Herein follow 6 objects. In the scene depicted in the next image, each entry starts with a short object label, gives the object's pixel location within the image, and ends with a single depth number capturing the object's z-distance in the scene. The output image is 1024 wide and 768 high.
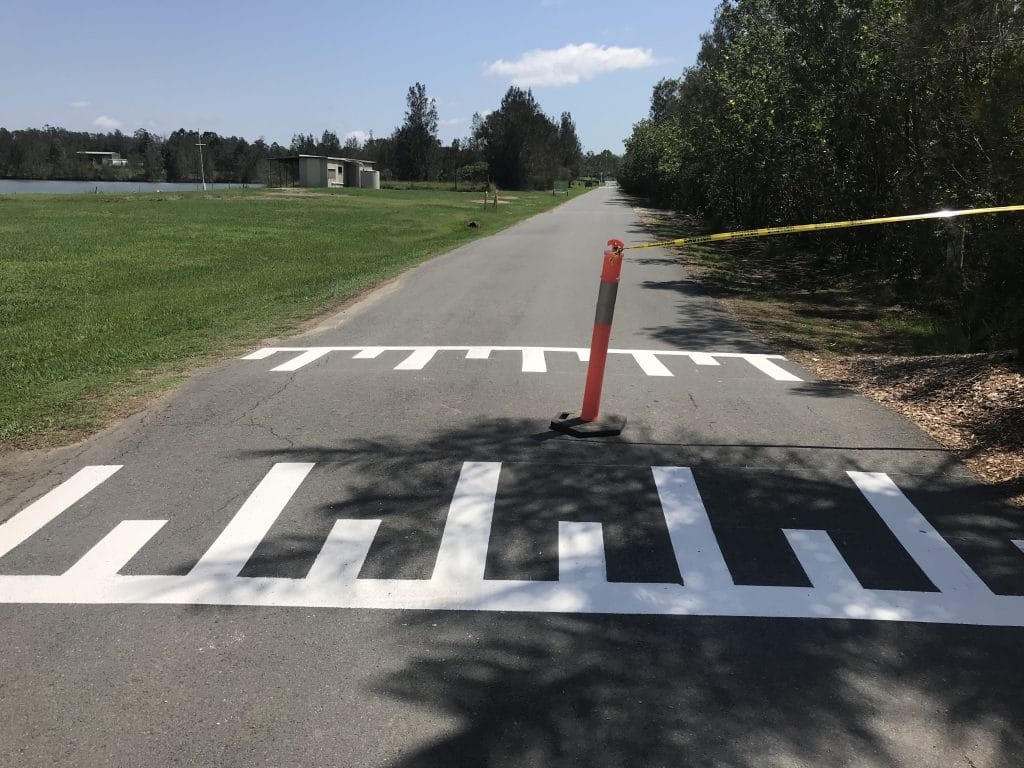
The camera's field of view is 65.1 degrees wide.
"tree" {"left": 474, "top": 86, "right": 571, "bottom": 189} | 105.81
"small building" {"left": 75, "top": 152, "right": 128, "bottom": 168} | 152.88
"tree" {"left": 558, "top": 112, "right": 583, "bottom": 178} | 145.46
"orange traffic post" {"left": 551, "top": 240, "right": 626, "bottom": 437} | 6.25
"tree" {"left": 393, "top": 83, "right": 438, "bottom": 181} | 127.19
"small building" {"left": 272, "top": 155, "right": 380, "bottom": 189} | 100.56
